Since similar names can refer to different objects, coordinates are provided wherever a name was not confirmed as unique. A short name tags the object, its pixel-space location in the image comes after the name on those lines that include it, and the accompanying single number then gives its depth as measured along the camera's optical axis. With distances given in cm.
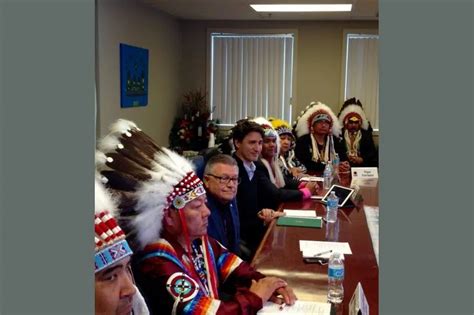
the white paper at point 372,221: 243
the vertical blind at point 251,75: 622
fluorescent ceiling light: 480
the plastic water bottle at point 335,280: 170
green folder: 270
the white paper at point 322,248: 219
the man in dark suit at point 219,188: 213
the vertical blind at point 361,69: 607
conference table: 178
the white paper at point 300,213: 290
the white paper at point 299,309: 158
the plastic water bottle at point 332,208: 285
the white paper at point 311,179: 409
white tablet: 318
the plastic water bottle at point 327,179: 385
